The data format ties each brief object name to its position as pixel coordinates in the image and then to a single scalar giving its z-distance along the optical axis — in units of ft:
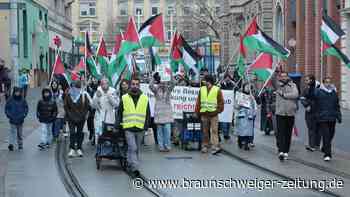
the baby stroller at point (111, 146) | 52.60
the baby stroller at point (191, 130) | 64.64
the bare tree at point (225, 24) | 203.41
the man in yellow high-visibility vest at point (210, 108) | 61.77
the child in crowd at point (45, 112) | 66.18
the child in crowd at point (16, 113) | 64.39
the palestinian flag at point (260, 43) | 64.90
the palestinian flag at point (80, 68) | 86.89
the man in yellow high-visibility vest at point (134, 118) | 49.29
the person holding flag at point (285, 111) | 55.93
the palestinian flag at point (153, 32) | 71.82
